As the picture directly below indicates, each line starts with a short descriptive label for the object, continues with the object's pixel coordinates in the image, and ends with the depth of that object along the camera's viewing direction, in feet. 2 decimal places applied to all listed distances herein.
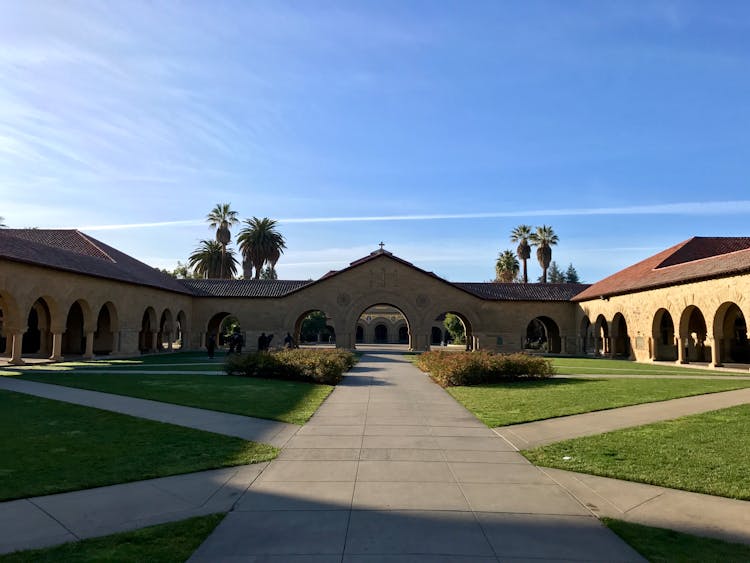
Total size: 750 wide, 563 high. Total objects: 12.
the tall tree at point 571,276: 332.62
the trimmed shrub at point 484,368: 57.98
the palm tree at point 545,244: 217.36
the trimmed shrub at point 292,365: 58.75
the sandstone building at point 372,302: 82.33
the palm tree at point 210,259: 209.26
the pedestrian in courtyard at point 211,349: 106.01
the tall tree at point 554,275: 334.85
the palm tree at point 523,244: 219.82
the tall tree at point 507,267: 222.54
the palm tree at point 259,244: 204.13
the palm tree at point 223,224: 208.23
